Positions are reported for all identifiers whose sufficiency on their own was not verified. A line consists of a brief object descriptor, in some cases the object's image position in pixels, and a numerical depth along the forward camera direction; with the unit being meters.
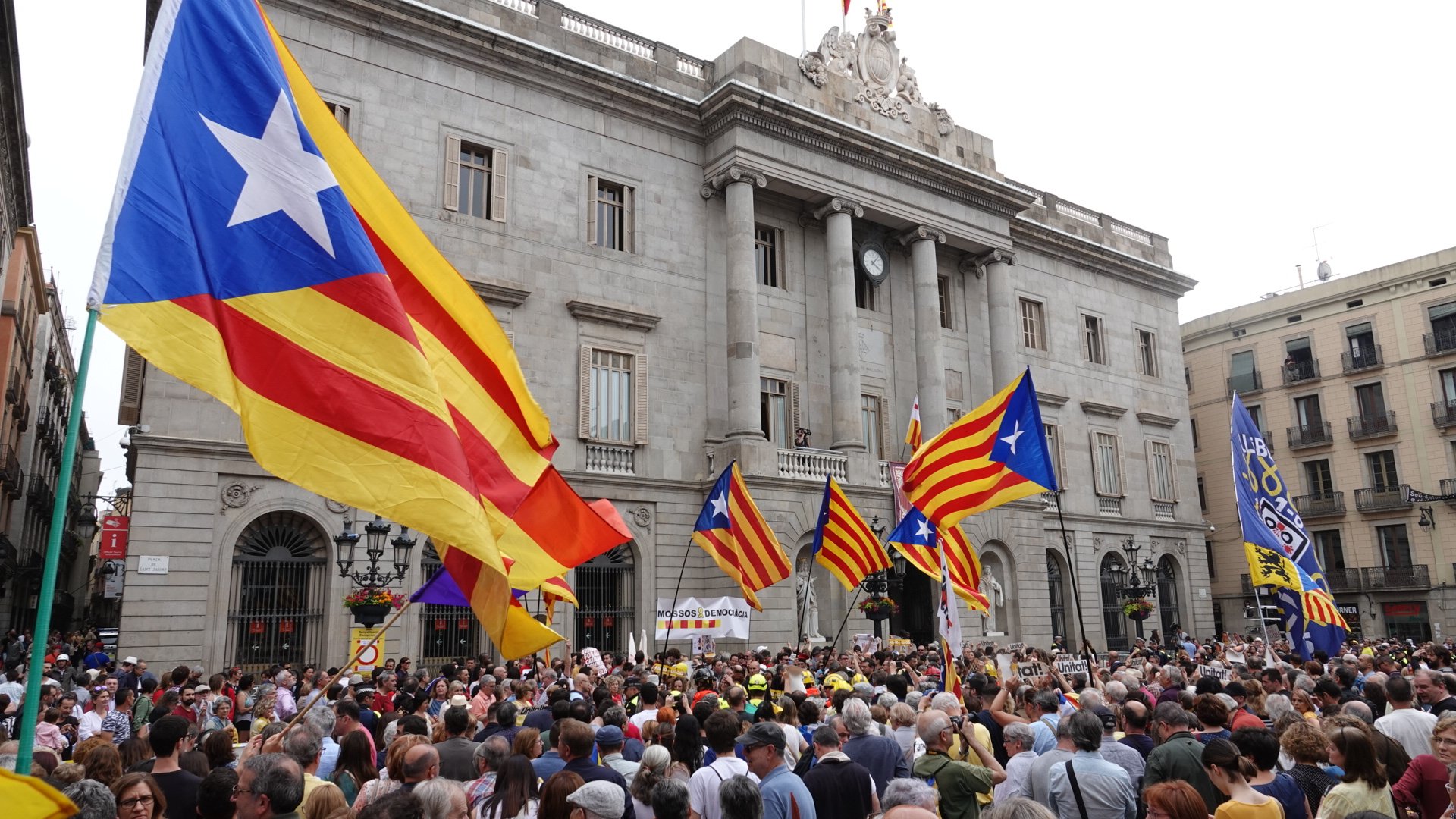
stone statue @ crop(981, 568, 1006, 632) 30.17
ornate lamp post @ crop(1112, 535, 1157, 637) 30.41
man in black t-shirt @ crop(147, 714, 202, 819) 5.62
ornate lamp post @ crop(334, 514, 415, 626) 16.97
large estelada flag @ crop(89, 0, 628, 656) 5.27
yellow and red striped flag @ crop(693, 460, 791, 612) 16.42
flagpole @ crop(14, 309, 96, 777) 3.98
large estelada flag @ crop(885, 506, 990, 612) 15.33
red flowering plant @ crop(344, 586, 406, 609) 17.00
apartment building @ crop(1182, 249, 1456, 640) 42.88
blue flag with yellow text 15.84
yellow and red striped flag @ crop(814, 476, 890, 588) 16.84
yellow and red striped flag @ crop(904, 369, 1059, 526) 13.46
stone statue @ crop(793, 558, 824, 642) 25.22
